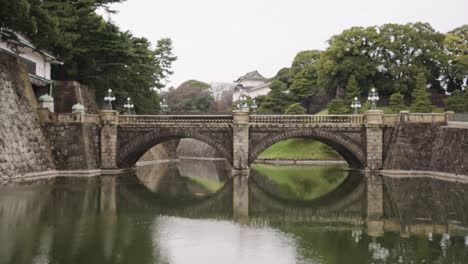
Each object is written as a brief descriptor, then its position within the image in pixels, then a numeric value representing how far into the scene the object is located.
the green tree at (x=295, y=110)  64.56
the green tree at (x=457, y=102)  55.53
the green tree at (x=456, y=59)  62.45
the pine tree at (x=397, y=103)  56.30
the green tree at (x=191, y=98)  96.67
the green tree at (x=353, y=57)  62.72
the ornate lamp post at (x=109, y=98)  42.26
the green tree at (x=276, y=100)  73.56
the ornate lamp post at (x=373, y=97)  40.57
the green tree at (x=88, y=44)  31.47
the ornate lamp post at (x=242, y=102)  48.75
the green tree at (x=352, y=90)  60.39
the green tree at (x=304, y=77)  74.44
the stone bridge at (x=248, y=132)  40.78
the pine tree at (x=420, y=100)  54.16
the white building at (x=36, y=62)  38.50
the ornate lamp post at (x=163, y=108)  55.68
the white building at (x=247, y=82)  113.77
